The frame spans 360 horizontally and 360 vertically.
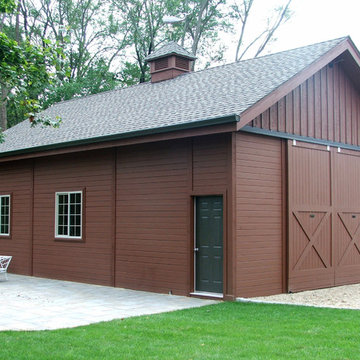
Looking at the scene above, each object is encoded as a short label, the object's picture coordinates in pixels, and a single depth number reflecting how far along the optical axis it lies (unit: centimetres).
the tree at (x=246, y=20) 2956
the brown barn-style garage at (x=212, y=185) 1069
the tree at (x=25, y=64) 734
